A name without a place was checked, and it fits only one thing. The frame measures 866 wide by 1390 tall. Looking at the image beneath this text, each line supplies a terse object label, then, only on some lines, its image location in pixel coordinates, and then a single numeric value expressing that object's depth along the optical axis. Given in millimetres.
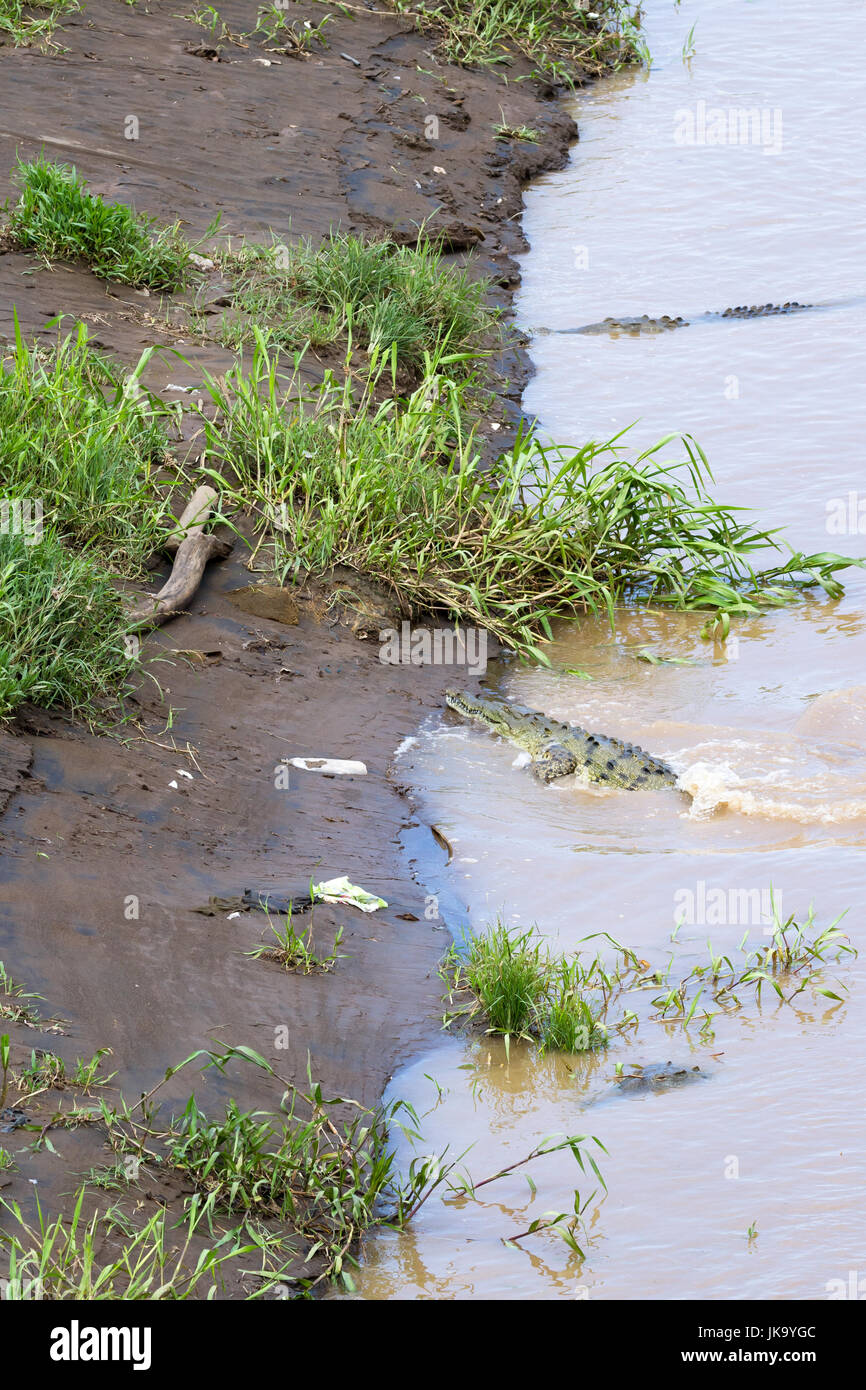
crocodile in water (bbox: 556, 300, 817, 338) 18922
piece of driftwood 11172
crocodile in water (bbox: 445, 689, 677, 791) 10852
